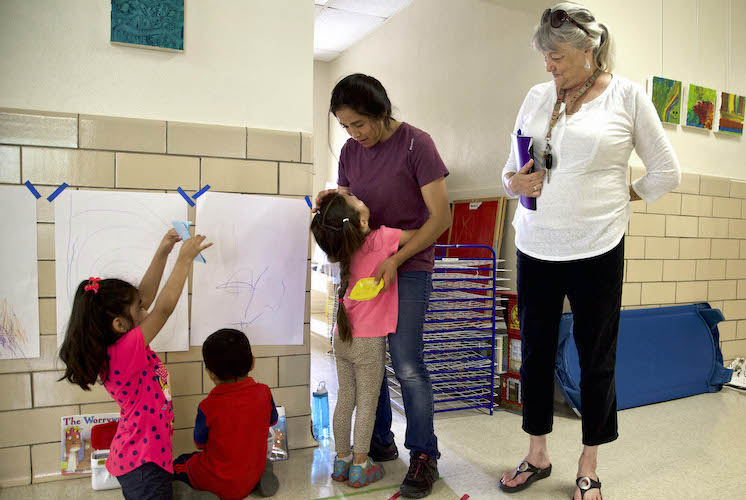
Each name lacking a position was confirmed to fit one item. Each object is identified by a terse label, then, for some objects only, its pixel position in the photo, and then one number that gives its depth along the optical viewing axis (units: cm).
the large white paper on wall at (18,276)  157
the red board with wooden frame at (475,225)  288
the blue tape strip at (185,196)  172
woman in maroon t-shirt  155
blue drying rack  243
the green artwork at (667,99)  267
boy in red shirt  146
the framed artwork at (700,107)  281
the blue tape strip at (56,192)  160
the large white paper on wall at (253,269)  176
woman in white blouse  145
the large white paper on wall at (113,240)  162
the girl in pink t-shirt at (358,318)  157
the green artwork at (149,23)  165
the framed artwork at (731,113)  294
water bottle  208
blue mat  237
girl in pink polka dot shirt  128
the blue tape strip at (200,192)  174
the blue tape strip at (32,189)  158
